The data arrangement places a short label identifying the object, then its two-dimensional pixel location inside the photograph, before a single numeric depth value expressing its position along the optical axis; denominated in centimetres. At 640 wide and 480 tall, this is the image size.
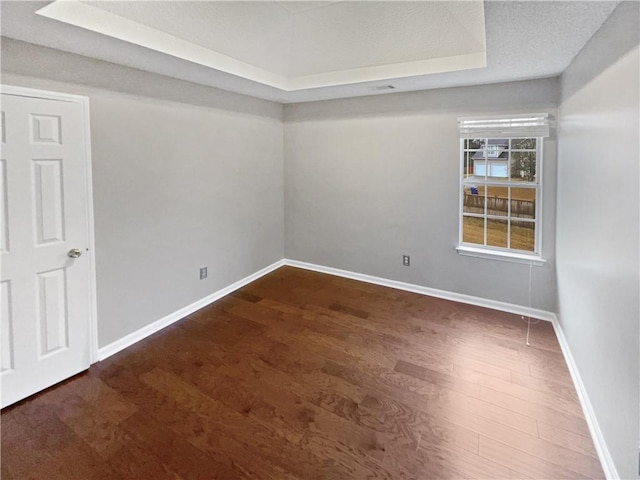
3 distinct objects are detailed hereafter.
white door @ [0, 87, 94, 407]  222
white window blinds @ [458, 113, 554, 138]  325
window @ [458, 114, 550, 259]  341
